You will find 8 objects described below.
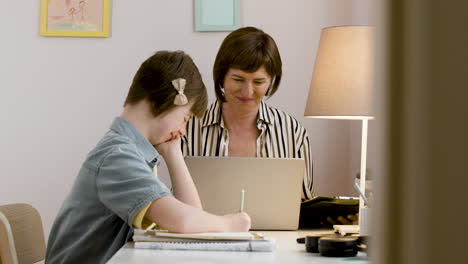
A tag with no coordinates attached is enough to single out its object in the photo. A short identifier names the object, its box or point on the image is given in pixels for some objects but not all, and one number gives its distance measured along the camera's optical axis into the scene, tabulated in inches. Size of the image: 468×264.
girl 118.4
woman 156.4
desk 111.1
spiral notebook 115.8
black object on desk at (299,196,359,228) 137.1
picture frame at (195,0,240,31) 183.1
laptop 131.2
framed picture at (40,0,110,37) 184.9
